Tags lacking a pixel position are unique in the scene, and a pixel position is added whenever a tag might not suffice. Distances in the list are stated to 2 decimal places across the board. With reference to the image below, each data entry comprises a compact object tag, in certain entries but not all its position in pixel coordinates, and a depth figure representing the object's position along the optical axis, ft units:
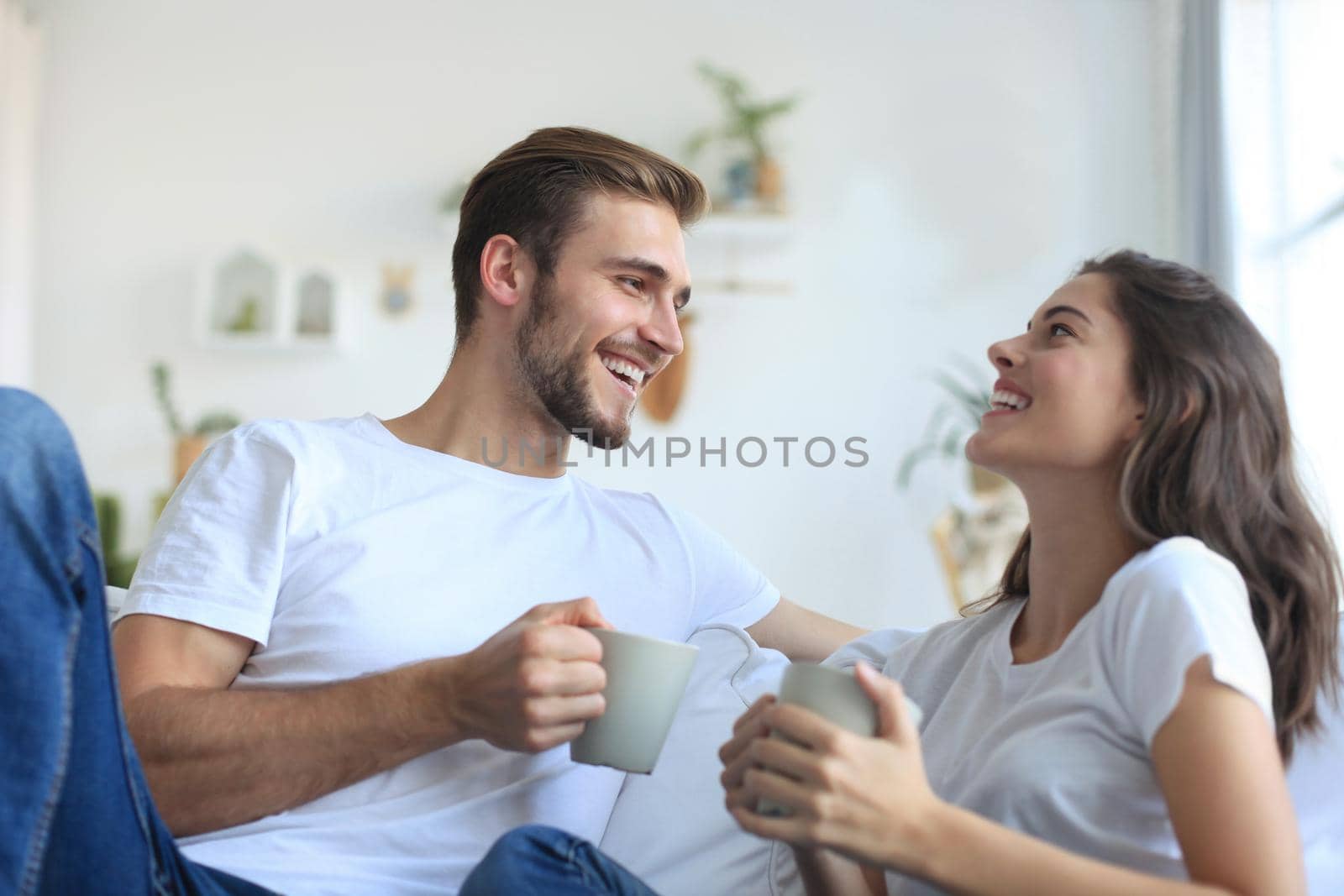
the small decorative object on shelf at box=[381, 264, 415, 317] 11.75
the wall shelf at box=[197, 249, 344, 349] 11.50
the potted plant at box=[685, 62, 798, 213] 11.34
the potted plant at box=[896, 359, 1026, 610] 10.62
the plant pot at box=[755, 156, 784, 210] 11.33
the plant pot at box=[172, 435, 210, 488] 11.48
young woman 2.55
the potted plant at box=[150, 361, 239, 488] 11.50
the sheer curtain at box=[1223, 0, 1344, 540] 8.87
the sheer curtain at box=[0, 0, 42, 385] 11.14
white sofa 4.01
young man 3.69
